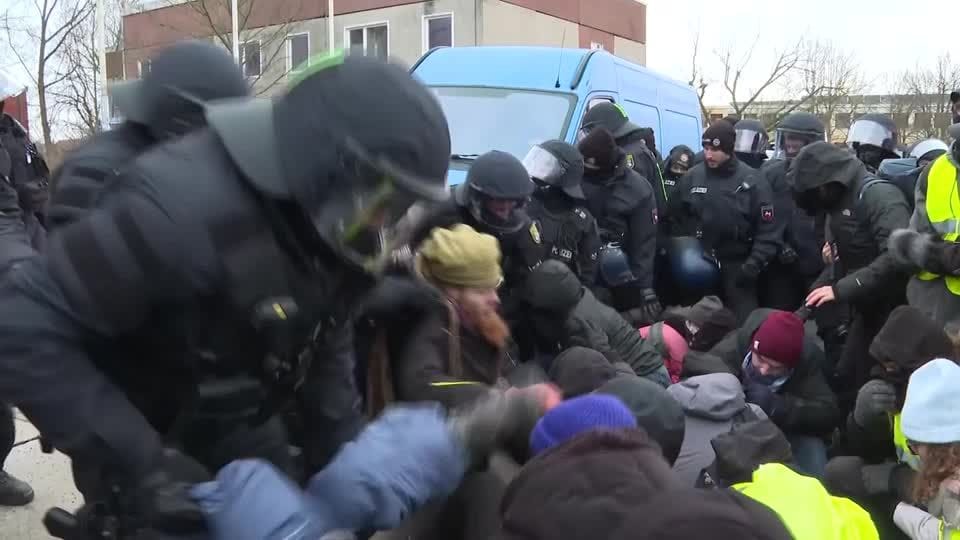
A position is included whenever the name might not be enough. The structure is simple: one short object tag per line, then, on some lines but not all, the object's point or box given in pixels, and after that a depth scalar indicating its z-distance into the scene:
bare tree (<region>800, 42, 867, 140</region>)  33.72
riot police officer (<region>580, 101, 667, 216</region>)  6.18
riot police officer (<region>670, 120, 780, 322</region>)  5.66
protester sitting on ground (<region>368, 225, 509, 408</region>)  2.47
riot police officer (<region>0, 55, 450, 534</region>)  1.39
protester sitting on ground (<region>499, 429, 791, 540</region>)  1.17
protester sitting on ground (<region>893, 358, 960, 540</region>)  2.81
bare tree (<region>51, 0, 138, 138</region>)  22.55
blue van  6.26
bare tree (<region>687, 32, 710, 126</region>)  35.83
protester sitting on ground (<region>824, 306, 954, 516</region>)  3.36
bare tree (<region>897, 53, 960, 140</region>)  28.25
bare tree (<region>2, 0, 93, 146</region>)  23.14
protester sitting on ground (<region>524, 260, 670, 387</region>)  3.72
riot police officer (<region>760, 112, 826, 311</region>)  5.79
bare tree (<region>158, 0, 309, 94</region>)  21.95
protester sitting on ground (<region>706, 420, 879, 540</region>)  2.21
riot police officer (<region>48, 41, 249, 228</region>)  2.13
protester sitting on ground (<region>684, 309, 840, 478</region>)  3.98
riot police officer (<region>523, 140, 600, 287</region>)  4.88
